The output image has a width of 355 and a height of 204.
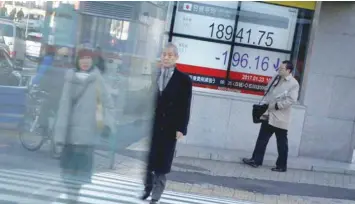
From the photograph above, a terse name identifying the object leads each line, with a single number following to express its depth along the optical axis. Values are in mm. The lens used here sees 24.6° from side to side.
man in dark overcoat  8406
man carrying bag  12094
